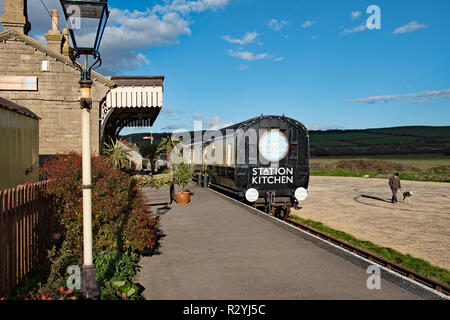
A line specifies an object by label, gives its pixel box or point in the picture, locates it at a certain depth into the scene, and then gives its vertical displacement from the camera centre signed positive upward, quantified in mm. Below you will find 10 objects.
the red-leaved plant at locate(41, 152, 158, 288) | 6941 -1051
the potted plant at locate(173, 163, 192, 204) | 16547 -964
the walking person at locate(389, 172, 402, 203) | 20938 -1536
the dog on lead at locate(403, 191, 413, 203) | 21547 -2249
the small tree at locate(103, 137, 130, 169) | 17212 +208
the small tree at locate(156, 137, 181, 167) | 17422 +710
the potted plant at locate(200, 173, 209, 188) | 24680 -1550
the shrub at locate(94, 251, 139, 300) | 5355 -1926
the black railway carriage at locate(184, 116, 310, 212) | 13805 -45
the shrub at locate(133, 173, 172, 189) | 24472 -1511
